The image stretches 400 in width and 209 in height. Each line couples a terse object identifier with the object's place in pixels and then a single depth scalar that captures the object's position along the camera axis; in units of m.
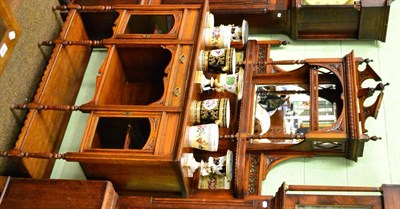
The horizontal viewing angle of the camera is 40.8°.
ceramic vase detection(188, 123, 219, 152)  2.37
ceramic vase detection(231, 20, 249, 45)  2.83
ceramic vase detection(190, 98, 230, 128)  2.48
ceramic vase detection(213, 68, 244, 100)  2.67
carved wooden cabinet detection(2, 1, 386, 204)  2.33
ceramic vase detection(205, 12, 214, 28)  2.77
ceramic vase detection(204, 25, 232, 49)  2.74
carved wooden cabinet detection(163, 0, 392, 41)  2.88
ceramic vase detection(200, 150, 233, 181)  2.42
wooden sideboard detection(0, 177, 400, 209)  2.16
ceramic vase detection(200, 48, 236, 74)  2.66
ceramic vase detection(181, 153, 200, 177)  2.28
